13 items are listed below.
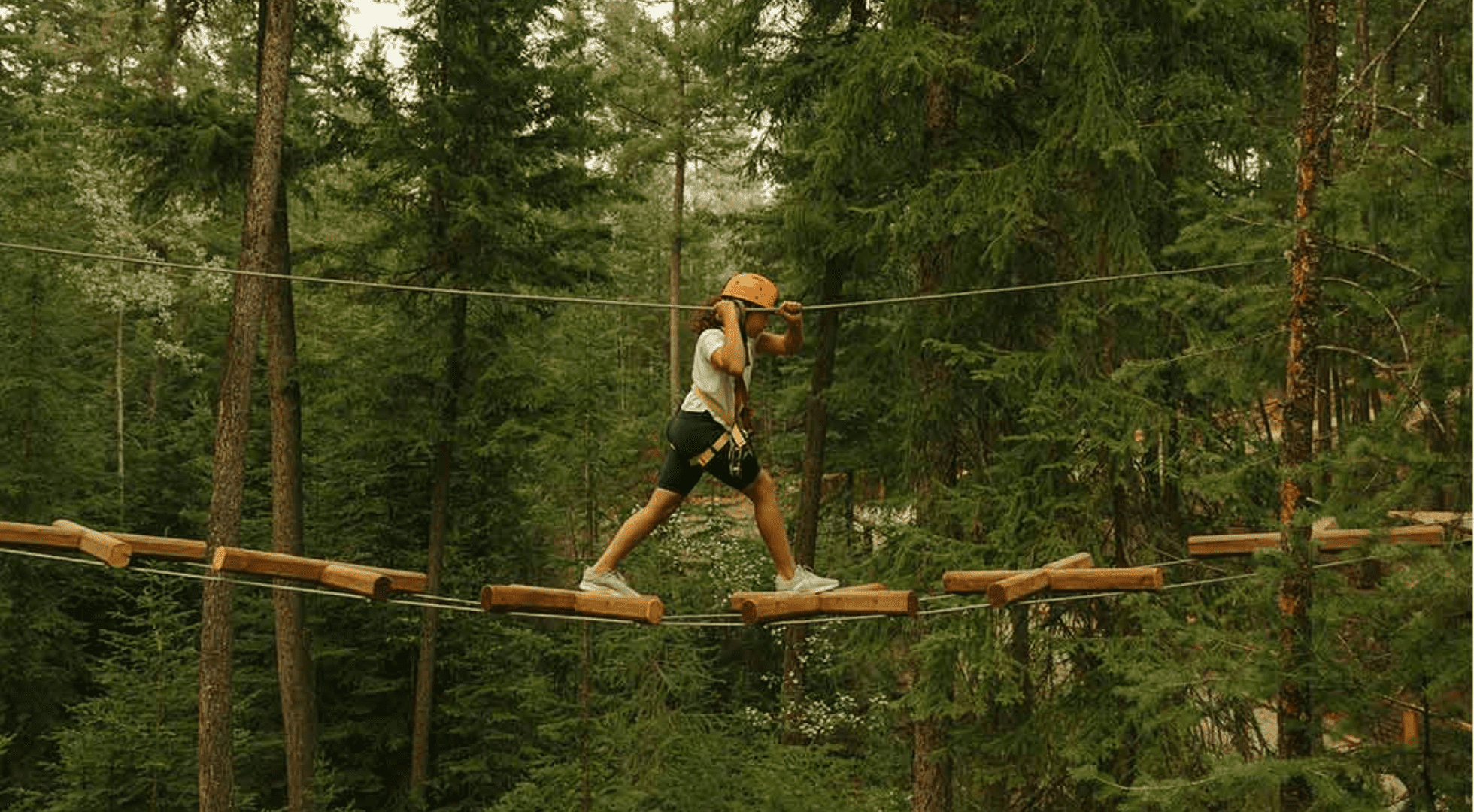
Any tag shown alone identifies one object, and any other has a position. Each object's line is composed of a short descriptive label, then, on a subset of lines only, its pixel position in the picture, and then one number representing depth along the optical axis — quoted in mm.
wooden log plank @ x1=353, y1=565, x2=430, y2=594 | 5664
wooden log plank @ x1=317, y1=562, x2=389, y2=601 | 5559
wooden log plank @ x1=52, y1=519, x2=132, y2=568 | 5844
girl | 5938
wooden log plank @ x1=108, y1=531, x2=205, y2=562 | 5969
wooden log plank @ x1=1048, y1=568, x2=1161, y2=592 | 5617
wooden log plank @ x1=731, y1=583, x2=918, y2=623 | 5621
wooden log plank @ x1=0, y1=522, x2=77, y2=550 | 6176
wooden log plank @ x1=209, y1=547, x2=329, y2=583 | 5742
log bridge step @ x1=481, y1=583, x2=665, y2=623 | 5582
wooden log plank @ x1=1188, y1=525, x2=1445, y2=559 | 5027
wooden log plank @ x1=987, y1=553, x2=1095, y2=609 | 5477
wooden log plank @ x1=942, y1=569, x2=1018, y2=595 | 5703
